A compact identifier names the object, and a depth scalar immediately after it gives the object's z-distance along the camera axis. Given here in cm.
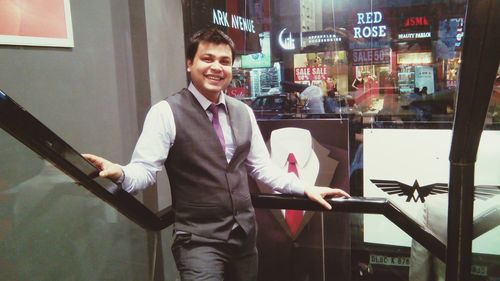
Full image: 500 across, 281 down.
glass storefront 295
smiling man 178
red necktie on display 314
